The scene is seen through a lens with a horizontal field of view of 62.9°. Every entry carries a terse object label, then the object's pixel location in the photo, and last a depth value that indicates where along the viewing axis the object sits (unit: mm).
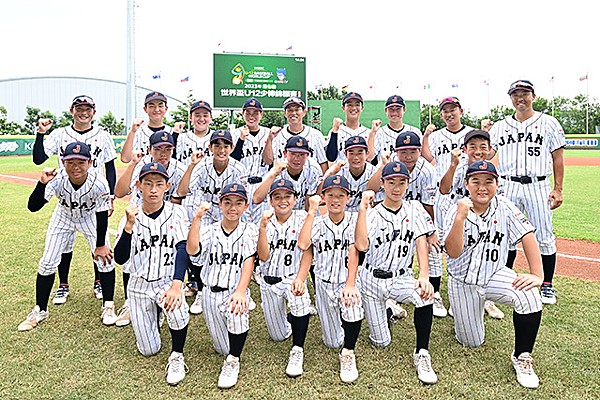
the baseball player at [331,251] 3594
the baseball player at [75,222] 4148
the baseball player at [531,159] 4488
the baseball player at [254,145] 5055
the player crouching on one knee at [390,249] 3602
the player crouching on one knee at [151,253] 3629
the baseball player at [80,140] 4418
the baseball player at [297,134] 4914
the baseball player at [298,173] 4258
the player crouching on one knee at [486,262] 3314
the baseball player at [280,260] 3758
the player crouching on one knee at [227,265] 3395
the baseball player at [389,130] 4773
